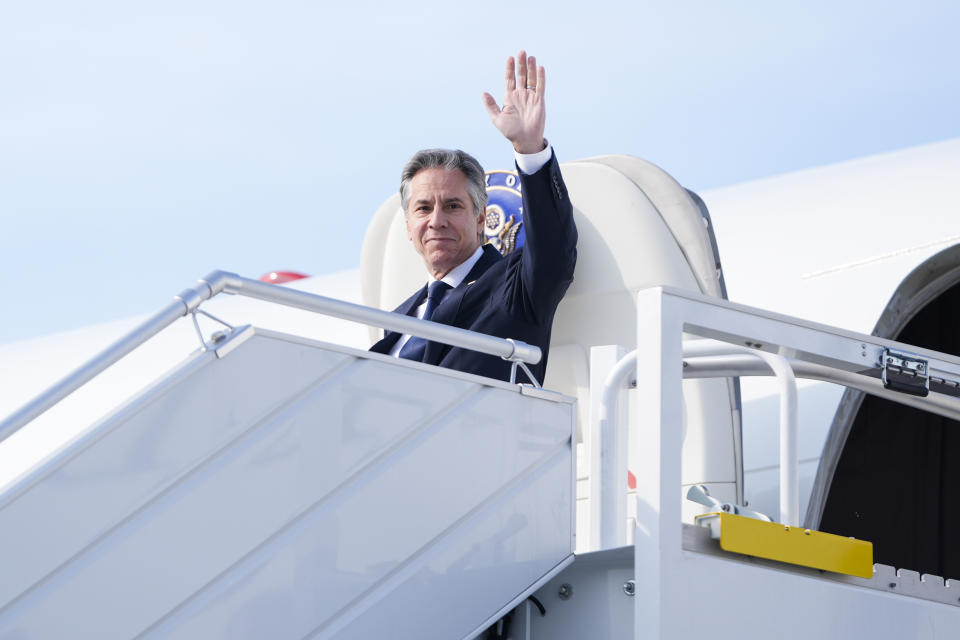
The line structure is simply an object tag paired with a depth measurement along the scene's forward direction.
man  8.10
